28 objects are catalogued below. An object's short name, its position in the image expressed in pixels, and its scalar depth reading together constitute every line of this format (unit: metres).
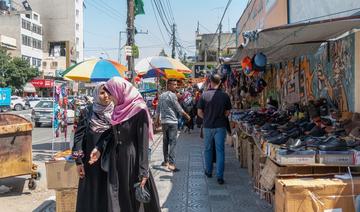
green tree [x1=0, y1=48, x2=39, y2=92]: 53.06
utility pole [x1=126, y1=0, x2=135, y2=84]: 15.14
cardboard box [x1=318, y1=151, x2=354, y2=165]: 4.54
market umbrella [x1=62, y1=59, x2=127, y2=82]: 10.50
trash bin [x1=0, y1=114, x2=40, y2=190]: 7.41
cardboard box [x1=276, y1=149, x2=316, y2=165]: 4.58
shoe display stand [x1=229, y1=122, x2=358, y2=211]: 4.58
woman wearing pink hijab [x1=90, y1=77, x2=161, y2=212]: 4.21
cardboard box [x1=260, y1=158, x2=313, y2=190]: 4.75
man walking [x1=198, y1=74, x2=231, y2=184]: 7.65
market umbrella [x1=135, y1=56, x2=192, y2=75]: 15.69
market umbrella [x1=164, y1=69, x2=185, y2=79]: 17.43
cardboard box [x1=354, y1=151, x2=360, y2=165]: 4.53
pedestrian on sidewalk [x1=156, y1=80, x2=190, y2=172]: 9.15
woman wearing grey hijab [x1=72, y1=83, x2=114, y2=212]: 4.46
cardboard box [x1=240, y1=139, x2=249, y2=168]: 8.93
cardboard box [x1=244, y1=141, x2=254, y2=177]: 7.86
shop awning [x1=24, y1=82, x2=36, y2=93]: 67.25
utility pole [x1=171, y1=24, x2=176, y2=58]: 45.92
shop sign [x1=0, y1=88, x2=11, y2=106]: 28.79
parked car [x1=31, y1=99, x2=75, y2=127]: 22.91
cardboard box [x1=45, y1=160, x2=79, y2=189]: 5.60
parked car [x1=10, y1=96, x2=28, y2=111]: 43.56
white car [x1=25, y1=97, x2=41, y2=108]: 45.79
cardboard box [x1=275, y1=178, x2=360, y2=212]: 4.23
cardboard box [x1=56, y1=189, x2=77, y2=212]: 5.61
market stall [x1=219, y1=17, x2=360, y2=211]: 4.33
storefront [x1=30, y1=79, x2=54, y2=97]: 71.41
